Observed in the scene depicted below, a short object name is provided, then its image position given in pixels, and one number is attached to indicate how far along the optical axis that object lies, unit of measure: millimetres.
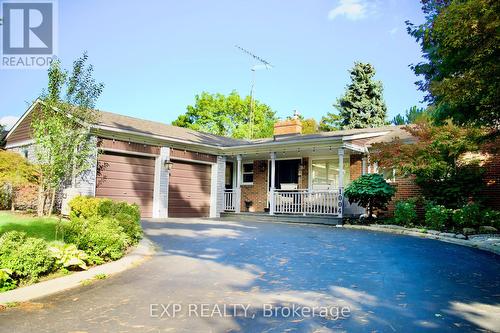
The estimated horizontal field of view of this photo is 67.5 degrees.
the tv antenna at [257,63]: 30766
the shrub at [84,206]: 9377
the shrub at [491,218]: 11578
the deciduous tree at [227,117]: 46344
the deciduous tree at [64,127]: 11219
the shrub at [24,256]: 4902
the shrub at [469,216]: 11391
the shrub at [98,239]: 6301
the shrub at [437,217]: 11586
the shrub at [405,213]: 12609
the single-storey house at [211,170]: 13794
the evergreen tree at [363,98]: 33219
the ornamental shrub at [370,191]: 13086
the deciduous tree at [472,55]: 5234
